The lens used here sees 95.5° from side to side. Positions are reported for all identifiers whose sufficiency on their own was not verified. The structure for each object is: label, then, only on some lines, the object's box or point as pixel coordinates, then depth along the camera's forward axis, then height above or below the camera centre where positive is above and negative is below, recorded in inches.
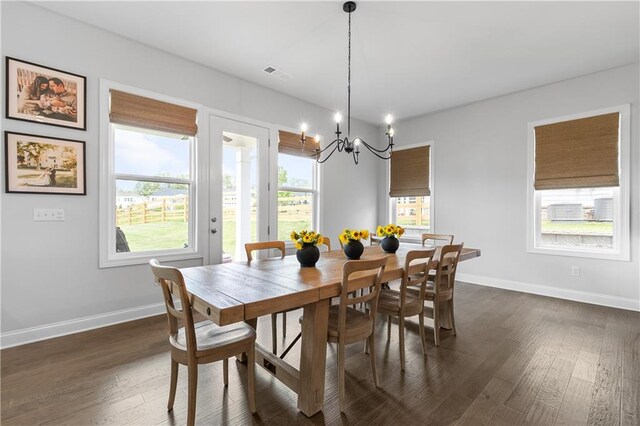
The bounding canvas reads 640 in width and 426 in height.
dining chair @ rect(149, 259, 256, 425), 58.4 -28.7
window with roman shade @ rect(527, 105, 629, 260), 142.4 +16.0
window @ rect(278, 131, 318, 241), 176.6 +16.5
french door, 146.5 +14.4
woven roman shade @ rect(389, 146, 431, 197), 214.1 +32.0
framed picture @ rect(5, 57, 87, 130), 98.0 +41.7
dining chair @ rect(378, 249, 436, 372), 85.4 -28.0
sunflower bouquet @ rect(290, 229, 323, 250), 90.0 -7.9
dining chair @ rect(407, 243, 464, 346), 98.6 -27.5
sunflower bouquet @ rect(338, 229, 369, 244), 101.4 -7.6
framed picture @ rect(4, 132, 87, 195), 97.8 +16.8
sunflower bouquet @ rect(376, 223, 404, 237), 119.3 -6.9
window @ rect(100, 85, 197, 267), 118.1 +13.7
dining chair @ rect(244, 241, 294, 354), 95.2 -14.9
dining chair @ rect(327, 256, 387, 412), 68.4 -27.9
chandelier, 98.4 +34.7
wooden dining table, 55.6 -17.2
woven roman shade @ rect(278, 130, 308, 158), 175.0 +43.4
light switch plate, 102.6 -1.1
